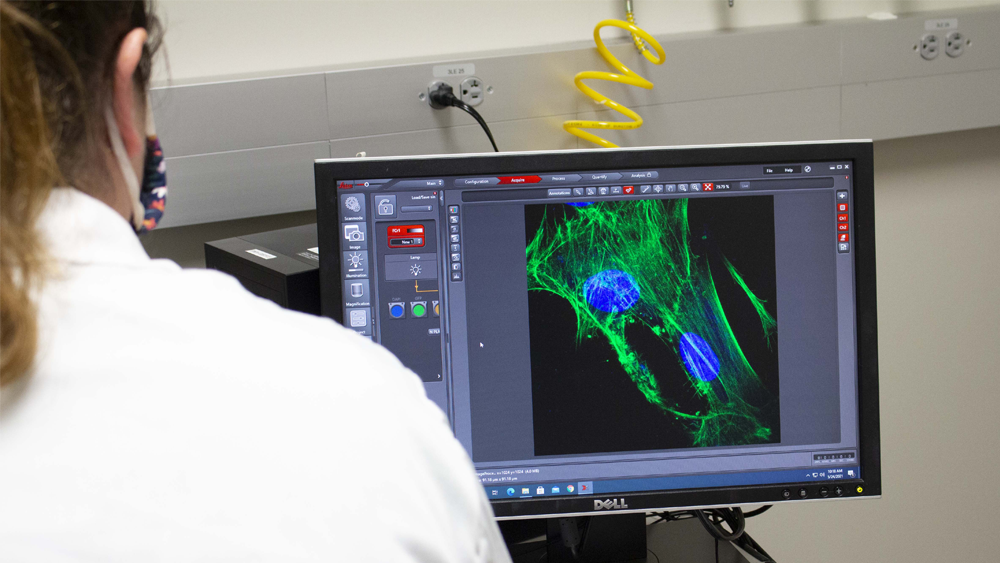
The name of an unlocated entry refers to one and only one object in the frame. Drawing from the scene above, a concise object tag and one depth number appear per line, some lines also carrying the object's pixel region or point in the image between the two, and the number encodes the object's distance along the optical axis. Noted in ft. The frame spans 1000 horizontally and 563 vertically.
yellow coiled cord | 4.91
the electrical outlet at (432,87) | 4.83
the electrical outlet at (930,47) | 5.69
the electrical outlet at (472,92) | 4.89
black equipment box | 2.99
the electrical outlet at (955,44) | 5.72
